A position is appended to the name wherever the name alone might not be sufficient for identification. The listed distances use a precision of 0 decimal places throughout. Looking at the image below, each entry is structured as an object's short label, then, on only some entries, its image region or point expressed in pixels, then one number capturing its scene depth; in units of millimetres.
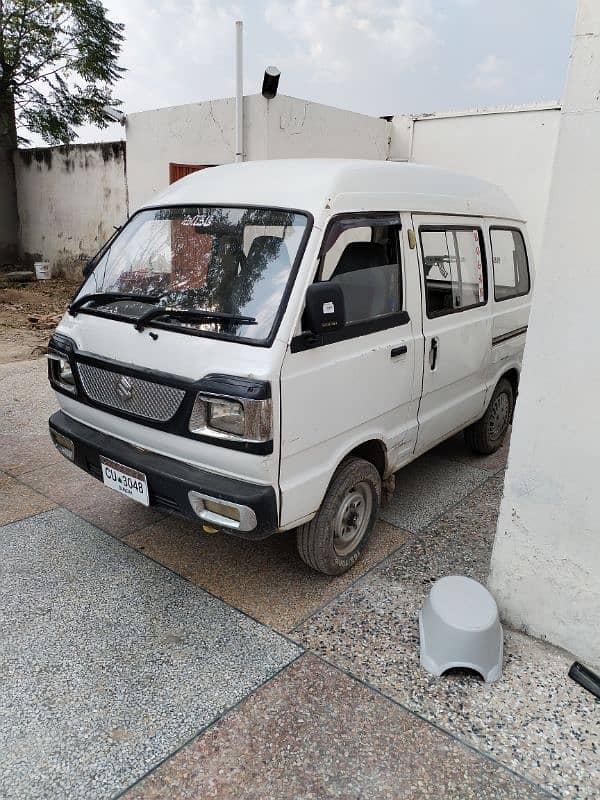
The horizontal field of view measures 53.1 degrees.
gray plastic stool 2586
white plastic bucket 13156
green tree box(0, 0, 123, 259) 12398
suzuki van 2686
